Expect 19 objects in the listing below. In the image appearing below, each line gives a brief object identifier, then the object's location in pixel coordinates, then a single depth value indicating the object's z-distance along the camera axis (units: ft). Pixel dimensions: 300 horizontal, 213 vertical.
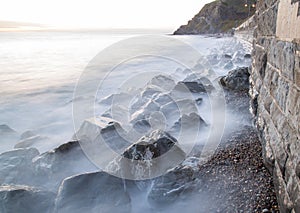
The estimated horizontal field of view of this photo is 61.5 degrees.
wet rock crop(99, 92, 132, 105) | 22.12
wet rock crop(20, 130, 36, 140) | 16.44
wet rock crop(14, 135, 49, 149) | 14.93
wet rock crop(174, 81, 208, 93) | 21.20
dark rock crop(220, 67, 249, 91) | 20.11
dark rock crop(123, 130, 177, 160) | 9.80
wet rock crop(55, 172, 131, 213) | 8.27
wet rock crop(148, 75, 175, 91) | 23.76
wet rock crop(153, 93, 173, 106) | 18.56
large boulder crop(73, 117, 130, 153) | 12.16
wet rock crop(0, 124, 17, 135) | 16.67
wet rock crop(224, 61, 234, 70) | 33.80
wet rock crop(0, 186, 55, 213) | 8.25
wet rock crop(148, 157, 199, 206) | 8.70
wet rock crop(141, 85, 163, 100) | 21.30
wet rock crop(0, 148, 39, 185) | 10.70
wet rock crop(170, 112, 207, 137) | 13.92
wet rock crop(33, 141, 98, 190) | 10.69
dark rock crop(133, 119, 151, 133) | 14.03
